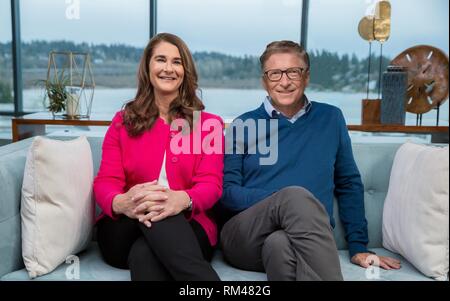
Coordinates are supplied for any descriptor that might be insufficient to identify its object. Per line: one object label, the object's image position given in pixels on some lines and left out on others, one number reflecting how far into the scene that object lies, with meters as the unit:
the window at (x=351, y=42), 3.72
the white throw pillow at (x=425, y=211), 1.21
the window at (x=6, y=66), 3.91
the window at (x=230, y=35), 3.84
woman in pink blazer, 1.15
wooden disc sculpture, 1.94
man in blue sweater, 1.23
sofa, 1.19
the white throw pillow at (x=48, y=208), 1.20
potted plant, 2.17
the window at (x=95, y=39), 3.87
